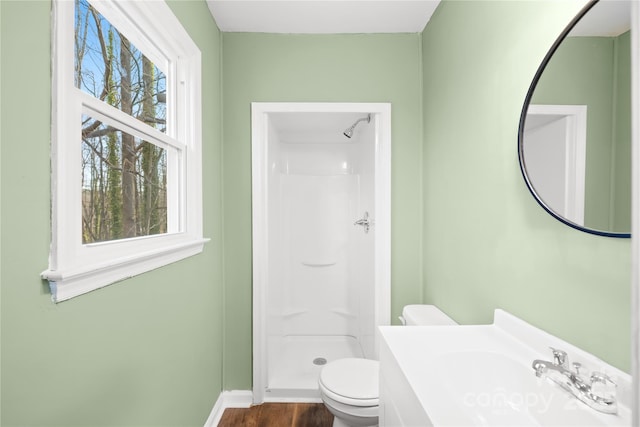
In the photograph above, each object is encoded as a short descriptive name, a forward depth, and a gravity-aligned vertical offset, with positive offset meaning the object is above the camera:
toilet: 1.43 -0.88
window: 0.72 +0.22
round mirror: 0.70 +0.23
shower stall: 1.98 -0.26
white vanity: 0.70 -0.46
